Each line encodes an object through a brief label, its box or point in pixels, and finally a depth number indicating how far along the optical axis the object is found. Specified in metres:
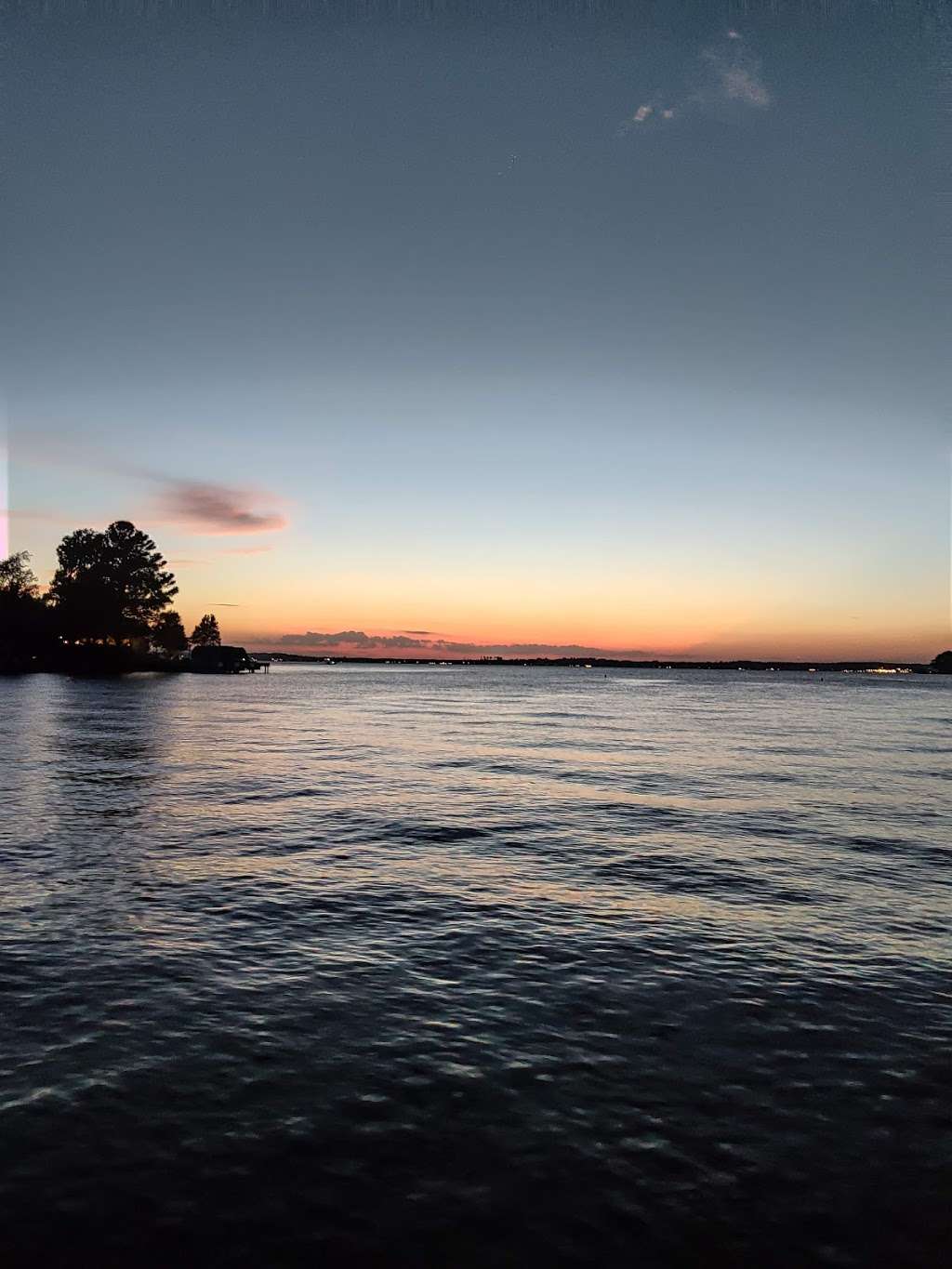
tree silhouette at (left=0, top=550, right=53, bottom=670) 146.38
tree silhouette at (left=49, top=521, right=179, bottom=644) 165.75
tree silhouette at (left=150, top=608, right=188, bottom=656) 188.25
